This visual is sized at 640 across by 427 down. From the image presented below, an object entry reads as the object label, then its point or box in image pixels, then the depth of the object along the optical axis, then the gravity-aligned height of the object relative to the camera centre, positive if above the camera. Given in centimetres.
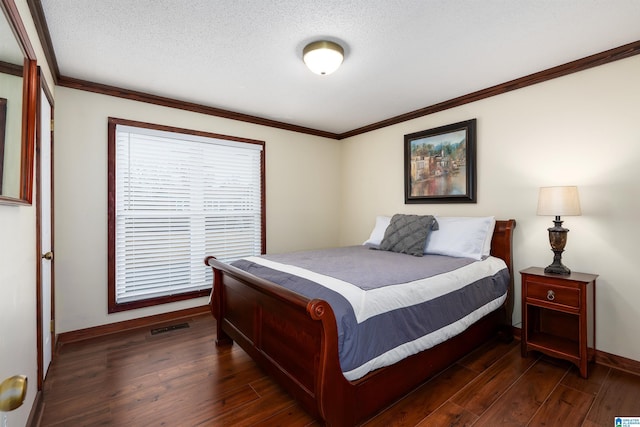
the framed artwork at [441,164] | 323 +53
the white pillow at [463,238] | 281 -25
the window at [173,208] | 305 +5
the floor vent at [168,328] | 300 -115
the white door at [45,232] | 205 -14
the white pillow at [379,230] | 359 -22
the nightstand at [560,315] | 219 -84
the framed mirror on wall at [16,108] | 113 +43
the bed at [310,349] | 151 -88
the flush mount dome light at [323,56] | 216 +112
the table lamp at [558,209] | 229 +1
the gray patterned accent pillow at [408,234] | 300 -23
